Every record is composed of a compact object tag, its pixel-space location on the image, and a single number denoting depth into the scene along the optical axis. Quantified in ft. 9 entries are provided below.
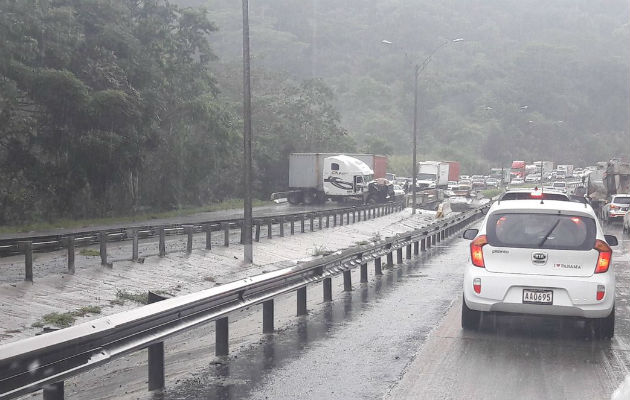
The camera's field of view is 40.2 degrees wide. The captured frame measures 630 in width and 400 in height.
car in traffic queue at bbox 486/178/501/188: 323.22
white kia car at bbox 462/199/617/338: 33.06
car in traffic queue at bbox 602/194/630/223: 142.00
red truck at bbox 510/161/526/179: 328.08
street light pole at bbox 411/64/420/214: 149.59
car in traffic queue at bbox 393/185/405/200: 201.65
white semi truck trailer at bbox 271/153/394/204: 187.21
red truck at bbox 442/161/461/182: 277.56
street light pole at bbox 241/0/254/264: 72.02
